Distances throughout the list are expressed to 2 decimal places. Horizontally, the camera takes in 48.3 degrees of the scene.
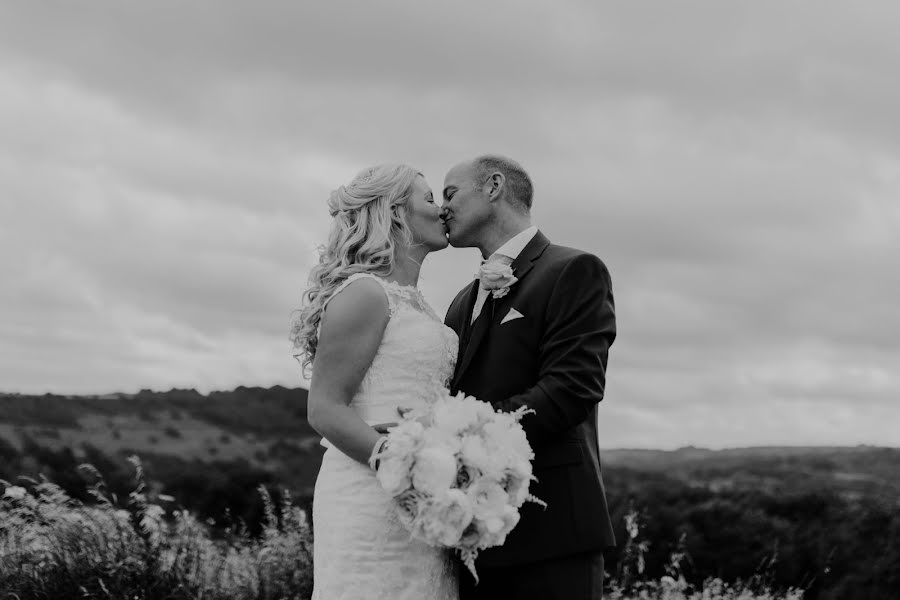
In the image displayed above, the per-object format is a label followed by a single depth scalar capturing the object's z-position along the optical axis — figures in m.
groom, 4.30
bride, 4.21
